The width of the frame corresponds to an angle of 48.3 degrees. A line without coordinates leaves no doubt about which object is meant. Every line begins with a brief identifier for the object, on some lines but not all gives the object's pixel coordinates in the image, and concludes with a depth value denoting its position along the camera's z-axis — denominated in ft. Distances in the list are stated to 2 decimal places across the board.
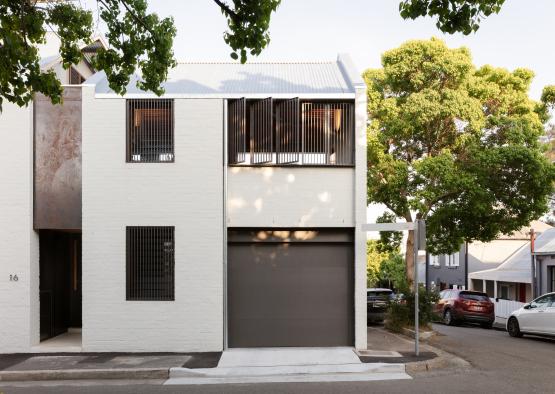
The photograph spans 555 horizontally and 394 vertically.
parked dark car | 75.56
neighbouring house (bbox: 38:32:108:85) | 51.32
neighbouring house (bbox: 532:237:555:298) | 92.07
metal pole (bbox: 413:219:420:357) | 39.73
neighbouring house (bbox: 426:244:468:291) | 141.59
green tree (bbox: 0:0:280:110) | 27.86
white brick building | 43.98
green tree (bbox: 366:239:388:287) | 160.76
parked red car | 79.97
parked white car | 55.42
